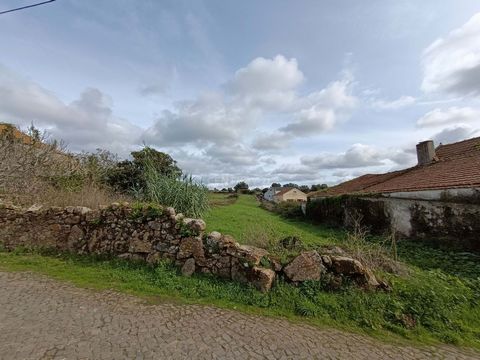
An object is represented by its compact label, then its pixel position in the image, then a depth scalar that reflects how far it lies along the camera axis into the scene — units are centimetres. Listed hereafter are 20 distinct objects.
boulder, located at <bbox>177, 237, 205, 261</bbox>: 623
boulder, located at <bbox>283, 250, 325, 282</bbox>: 560
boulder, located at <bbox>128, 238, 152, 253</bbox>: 669
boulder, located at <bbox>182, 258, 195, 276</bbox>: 614
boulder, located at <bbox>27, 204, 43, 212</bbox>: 791
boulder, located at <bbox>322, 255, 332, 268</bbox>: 572
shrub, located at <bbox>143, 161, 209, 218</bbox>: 1059
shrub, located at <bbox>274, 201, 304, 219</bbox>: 2463
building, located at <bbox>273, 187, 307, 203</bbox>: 7031
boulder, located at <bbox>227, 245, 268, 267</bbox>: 578
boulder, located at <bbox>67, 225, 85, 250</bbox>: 737
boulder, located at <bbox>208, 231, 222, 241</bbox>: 622
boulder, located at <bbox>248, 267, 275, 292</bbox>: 545
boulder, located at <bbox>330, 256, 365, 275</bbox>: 557
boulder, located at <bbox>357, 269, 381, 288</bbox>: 546
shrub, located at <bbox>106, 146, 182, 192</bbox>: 1522
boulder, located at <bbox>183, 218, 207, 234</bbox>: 639
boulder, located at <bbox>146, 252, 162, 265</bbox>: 652
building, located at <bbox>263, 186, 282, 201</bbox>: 7675
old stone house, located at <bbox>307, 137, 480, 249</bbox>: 1046
